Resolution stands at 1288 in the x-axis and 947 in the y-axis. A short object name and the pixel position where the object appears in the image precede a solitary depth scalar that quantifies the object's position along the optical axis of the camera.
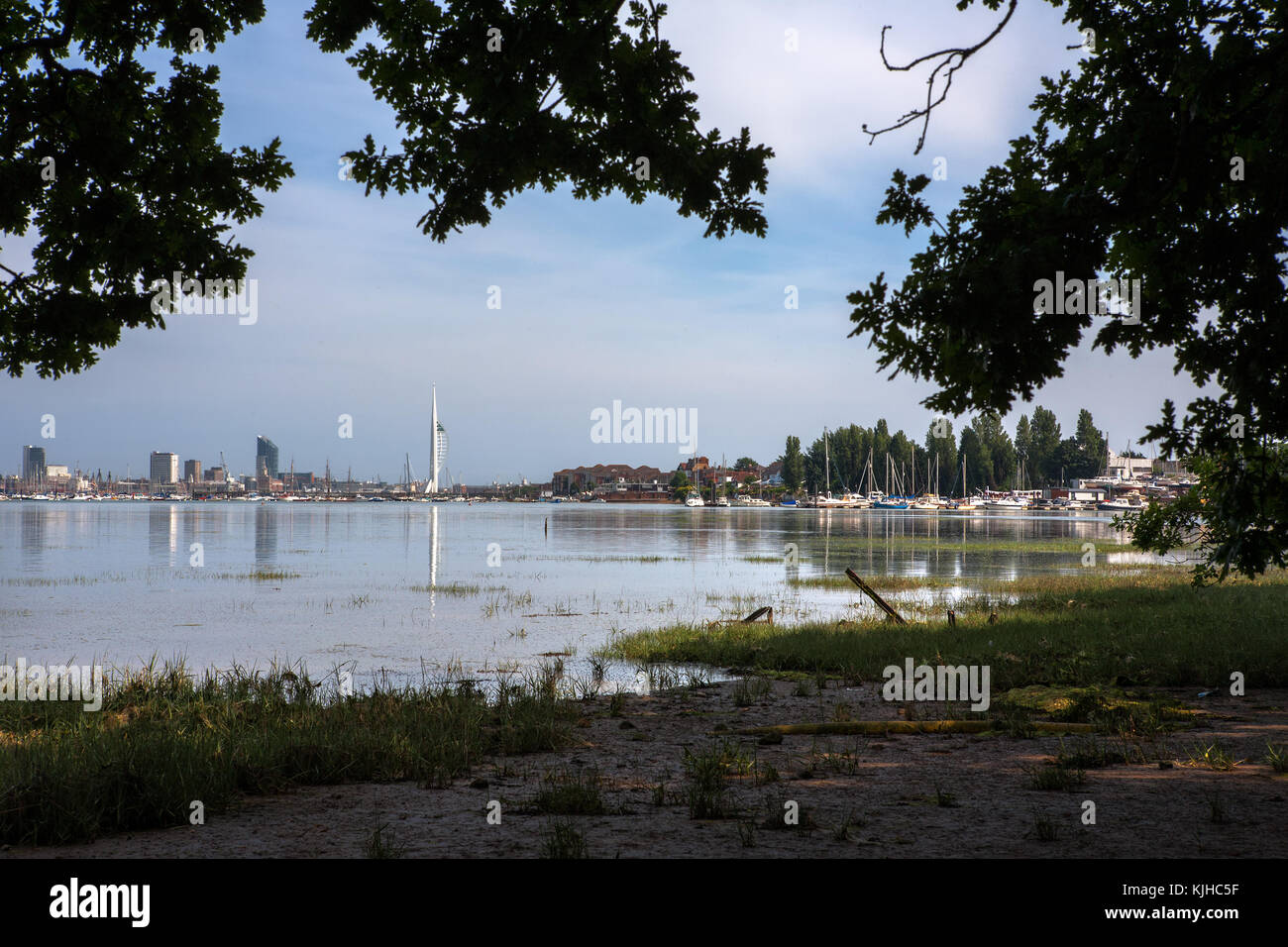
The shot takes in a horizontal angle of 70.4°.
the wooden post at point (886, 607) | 23.30
